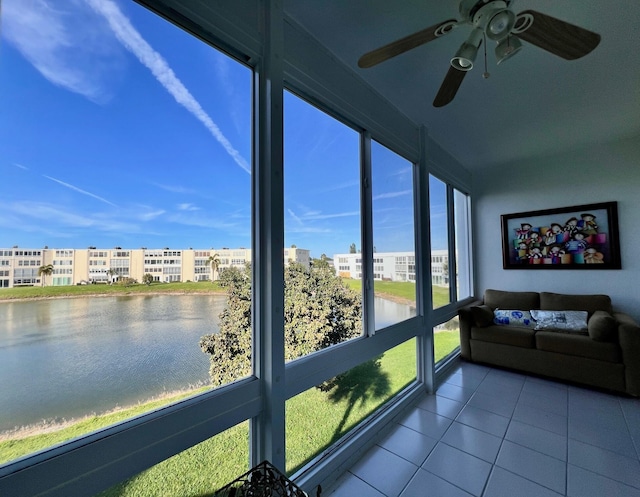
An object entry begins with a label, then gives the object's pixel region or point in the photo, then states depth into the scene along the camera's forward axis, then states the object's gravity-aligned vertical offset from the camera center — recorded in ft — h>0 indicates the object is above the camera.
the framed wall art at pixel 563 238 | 10.80 +0.72
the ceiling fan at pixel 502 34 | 3.78 +3.36
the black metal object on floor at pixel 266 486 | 2.93 -2.60
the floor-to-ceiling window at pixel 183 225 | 2.88 +0.52
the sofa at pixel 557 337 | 8.41 -2.99
